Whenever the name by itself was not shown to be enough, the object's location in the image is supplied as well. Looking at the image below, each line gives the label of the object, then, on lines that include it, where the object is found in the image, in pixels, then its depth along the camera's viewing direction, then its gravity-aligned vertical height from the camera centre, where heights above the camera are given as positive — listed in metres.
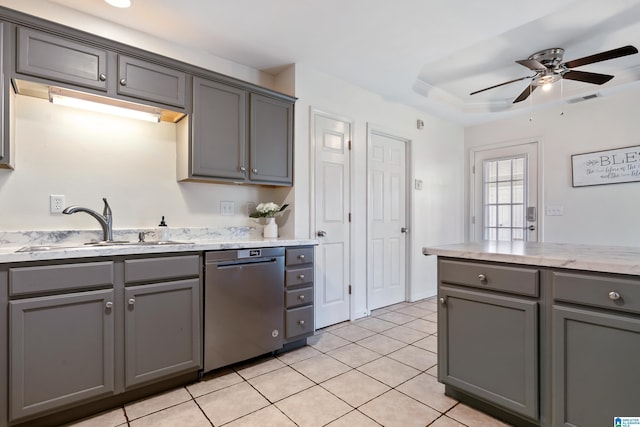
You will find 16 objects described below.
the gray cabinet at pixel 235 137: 2.39 +0.62
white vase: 2.84 -0.15
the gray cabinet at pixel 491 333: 1.54 -0.63
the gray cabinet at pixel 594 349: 1.28 -0.57
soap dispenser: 2.34 -0.14
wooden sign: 3.52 +0.55
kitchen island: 1.30 -0.56
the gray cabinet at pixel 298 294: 2.50 -0.65
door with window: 4.30 +0.30
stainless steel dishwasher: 2.11 -0.64
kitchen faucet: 2.09 -0.05
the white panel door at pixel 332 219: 3.07 -0.05
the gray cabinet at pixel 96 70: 1.79 +0.90
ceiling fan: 2.48 +1.25
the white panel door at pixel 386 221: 3.66 -0.09
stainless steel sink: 1.84 -0.20
